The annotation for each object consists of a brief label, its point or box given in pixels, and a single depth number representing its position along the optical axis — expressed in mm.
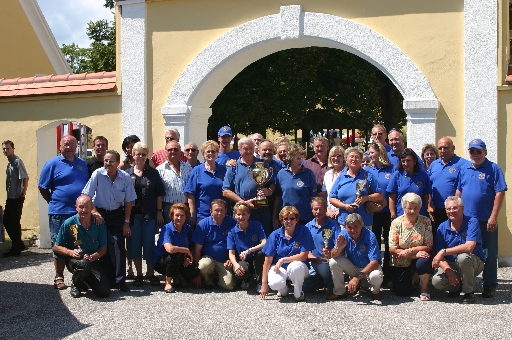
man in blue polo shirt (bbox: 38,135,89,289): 6785
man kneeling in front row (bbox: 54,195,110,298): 6070
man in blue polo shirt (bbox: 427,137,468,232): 6203
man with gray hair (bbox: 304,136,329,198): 6805
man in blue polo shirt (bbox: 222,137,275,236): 6418
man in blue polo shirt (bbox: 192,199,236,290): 6406
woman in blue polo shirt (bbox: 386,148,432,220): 6211
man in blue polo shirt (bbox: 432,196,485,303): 5770
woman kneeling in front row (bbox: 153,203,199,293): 6359
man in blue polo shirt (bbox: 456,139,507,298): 5977
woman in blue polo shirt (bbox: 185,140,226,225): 6602
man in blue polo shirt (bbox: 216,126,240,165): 7160
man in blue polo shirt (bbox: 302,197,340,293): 6090
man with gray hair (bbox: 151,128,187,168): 7164
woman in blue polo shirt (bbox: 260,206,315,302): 5949
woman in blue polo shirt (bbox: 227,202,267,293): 6285
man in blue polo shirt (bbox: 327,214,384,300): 5898
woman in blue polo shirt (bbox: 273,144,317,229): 6406
